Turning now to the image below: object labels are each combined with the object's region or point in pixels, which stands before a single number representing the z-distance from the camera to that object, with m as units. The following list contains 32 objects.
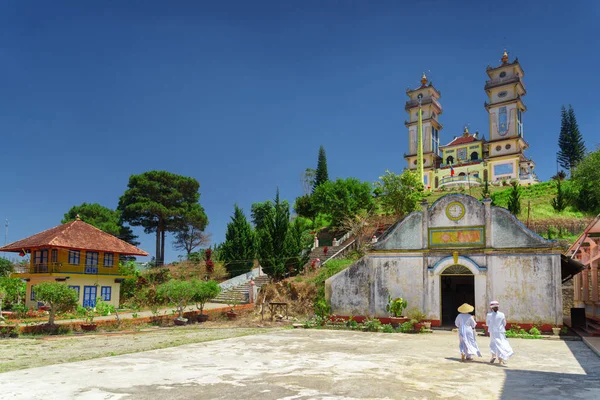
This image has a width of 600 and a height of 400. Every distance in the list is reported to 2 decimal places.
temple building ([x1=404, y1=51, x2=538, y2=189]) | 55.47
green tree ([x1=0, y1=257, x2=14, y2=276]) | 32.34
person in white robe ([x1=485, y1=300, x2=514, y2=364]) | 9.84
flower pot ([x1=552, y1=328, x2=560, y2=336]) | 15.03
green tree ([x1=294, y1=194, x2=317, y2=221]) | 48.23
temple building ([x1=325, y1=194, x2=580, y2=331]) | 15.73
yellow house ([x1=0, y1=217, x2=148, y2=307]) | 24.47
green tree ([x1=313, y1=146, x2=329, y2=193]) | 62.62
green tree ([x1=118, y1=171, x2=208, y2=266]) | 39.59
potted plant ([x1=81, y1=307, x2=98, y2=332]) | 16.88
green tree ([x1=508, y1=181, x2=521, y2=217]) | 34.00
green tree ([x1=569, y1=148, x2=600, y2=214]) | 34.31
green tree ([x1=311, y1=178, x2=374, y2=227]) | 39.47
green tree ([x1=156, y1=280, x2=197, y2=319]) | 18.56
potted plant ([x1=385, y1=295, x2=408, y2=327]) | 16.77
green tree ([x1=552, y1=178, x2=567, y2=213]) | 35.28
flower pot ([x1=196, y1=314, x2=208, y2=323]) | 20.05
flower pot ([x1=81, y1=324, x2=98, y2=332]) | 16.88
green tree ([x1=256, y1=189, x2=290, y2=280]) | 25.66
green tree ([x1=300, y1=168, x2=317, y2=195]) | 60.85
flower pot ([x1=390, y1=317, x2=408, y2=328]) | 16.67
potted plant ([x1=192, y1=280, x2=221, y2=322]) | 19.03
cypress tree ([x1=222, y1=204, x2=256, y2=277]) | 30.05
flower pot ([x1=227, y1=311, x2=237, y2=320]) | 20.56
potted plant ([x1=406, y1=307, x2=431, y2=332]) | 16.30
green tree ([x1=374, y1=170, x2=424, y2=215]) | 35.12
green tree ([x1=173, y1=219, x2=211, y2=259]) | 42.62
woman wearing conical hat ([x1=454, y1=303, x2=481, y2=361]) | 10.27
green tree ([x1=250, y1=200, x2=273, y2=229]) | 48.31
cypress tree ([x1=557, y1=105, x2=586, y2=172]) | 59.34
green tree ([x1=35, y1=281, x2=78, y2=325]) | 15.62
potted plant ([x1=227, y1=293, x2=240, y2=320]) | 20.59
